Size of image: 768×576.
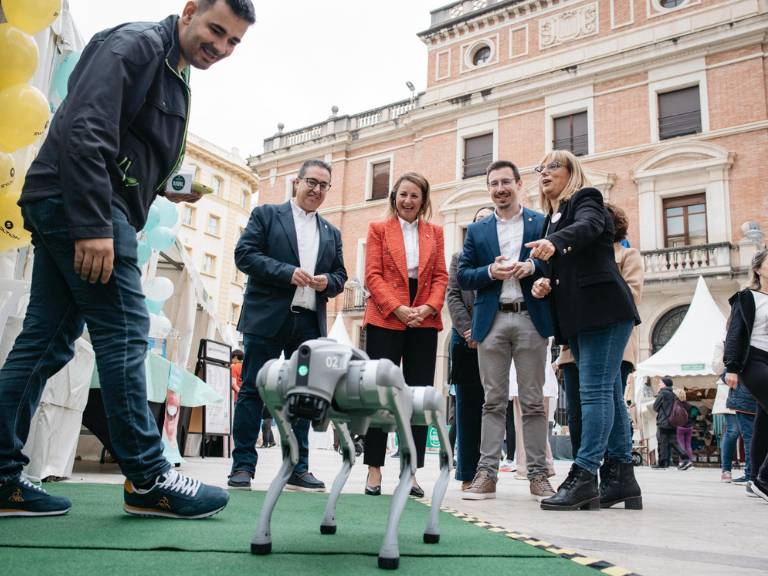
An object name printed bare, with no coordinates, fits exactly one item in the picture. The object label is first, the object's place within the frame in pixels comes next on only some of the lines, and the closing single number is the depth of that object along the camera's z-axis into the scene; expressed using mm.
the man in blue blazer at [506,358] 3781
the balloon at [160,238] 5705
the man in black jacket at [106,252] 2098
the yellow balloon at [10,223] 3414
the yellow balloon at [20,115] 3285
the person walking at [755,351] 4090
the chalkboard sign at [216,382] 7777
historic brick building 16188
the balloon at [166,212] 5777
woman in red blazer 3709
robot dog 1574
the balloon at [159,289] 5868
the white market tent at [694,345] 11312
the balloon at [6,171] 3412
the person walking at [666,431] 11516
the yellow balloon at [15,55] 3293
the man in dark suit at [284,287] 3645
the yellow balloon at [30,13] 3357
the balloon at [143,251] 5219
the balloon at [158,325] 5688
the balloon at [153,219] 5292
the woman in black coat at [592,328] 3178
